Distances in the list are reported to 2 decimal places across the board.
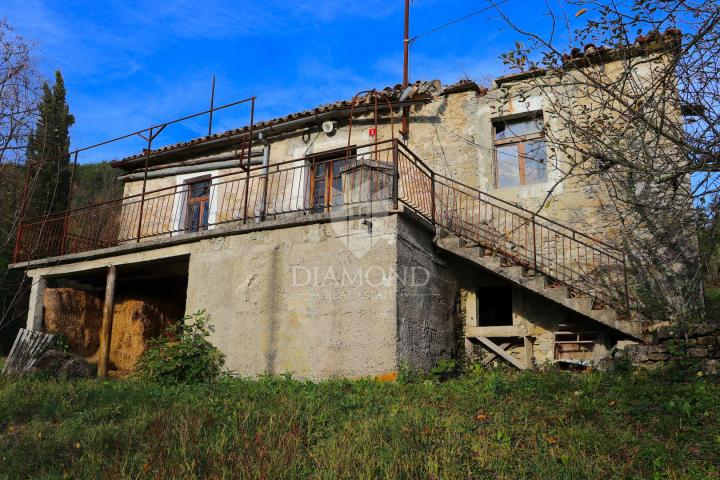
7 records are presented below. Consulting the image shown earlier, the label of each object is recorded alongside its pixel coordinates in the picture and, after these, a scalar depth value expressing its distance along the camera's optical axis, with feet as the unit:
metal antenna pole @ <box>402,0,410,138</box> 37.43
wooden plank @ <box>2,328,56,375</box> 31.27
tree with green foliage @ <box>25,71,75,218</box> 59.98
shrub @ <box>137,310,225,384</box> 28.22
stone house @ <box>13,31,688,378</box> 27.35
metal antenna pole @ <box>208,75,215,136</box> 62.96
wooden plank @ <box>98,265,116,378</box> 34.50
